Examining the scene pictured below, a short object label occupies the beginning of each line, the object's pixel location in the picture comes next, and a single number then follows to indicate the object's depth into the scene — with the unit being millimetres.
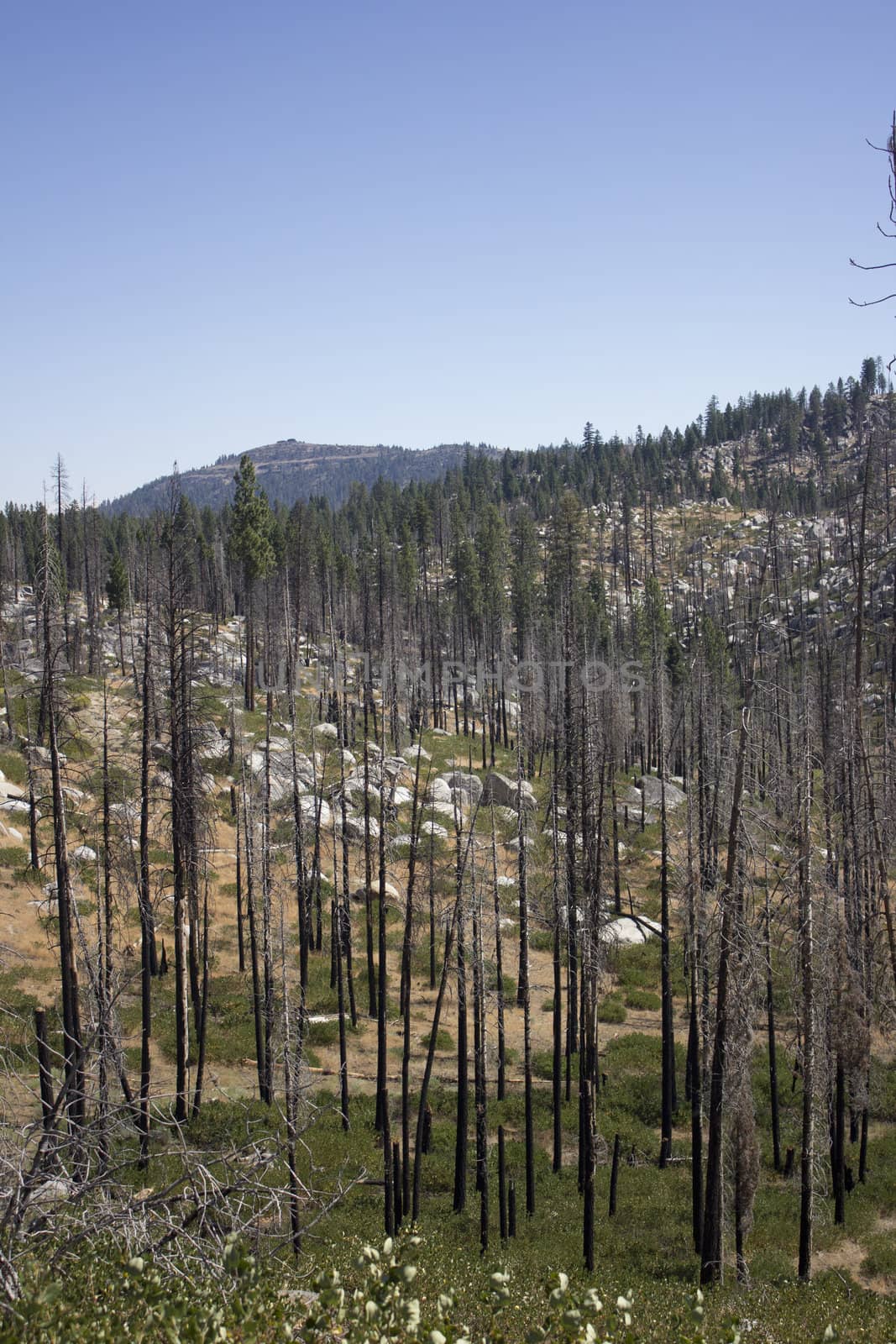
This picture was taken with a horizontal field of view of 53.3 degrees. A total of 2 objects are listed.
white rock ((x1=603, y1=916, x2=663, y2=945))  46031
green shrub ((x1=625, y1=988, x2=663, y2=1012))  40219
